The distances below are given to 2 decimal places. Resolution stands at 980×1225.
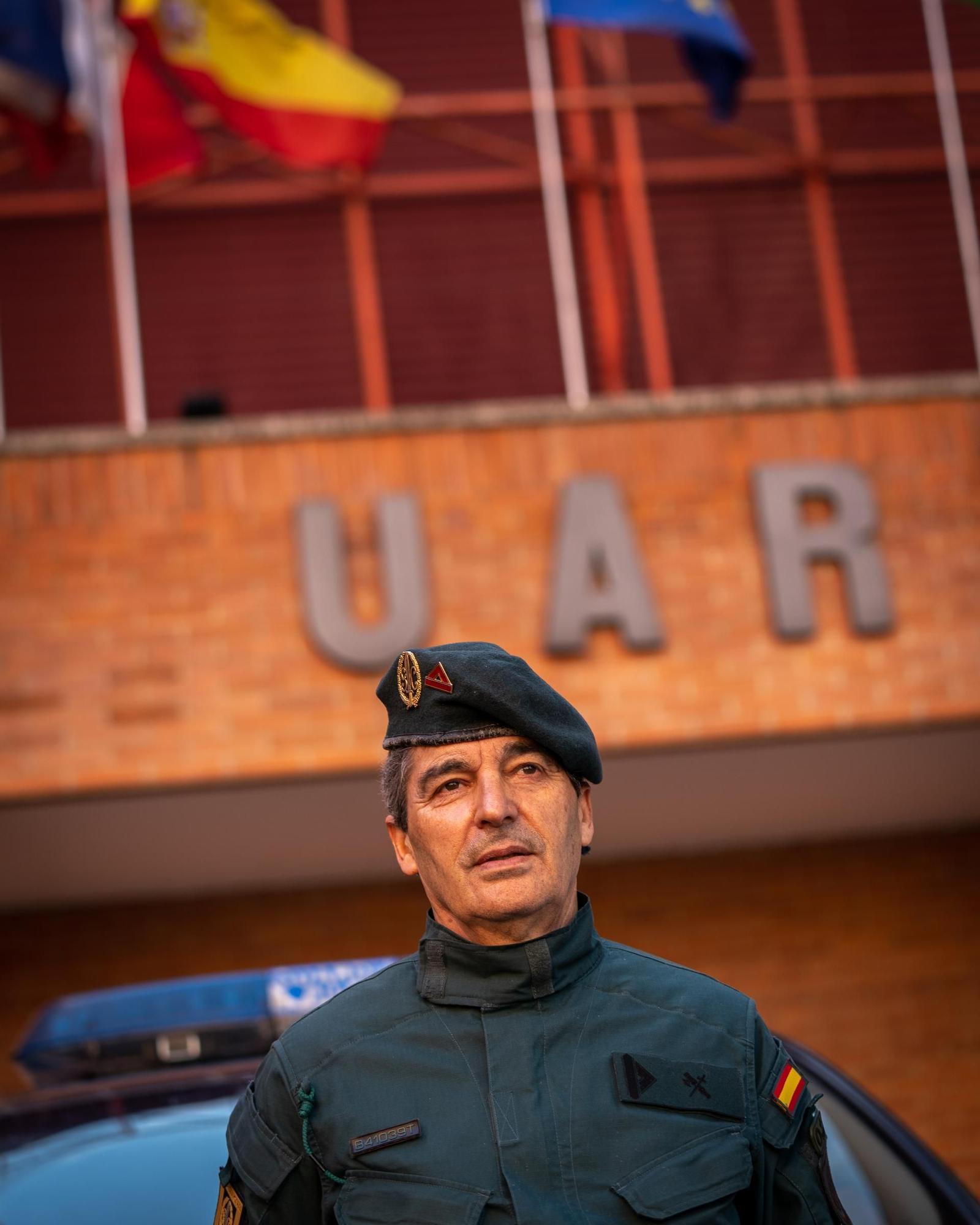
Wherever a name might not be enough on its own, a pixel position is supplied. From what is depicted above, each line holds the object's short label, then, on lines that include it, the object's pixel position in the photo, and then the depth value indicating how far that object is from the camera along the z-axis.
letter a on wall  6.11
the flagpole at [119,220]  7.20
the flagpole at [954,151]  8.83
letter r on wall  6.22
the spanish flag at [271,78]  6.63
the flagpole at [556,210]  7.98
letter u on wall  6.02
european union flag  6.58
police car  2.36
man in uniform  1.69
